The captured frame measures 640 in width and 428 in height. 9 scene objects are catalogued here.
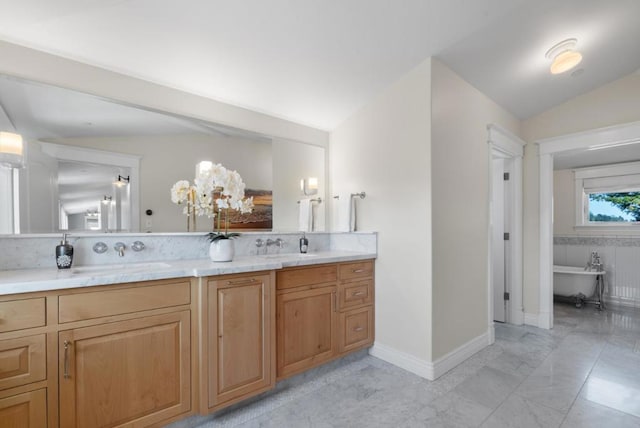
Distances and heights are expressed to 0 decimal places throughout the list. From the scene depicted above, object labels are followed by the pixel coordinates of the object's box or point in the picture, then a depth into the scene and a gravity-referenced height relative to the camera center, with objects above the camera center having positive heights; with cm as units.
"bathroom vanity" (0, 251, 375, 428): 132 -66
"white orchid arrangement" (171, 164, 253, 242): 206 +13
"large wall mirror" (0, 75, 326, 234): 175 +36
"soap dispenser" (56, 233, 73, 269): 172 -23
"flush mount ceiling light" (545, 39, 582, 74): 245 +128
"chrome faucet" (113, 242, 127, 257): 199 -22
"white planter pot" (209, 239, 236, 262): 204 -25
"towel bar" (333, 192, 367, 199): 287 +17
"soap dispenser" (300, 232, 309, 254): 287 -30
